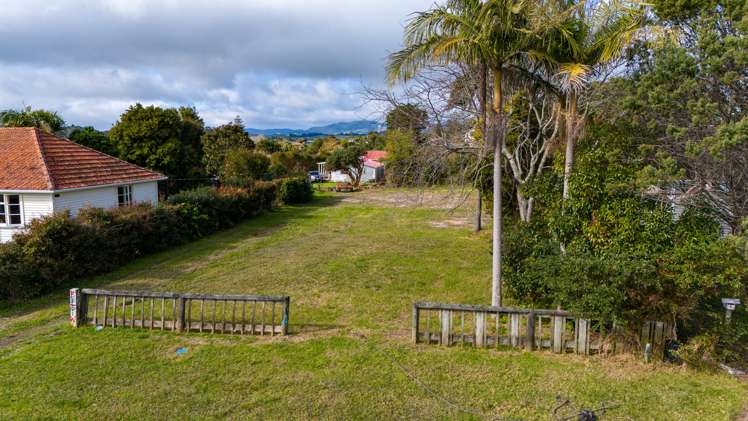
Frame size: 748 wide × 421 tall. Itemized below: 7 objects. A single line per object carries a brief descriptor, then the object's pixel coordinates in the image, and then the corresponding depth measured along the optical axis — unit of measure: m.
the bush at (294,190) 29.50
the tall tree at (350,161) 42.25
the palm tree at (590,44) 7.54
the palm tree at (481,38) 7.42
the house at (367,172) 45.84
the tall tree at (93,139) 25.12
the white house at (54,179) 15.12
